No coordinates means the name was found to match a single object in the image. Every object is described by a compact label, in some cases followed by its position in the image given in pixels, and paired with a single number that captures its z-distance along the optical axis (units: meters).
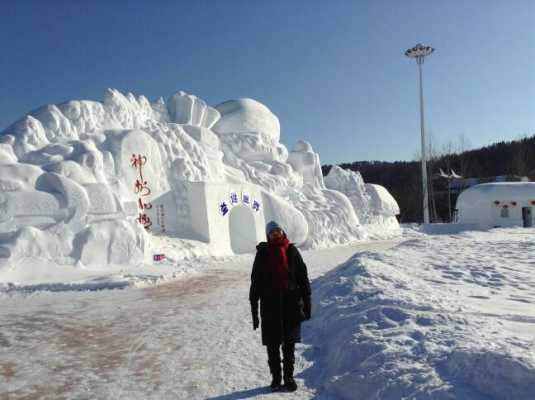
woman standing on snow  3.35
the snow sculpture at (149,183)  10.09
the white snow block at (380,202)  21.91
